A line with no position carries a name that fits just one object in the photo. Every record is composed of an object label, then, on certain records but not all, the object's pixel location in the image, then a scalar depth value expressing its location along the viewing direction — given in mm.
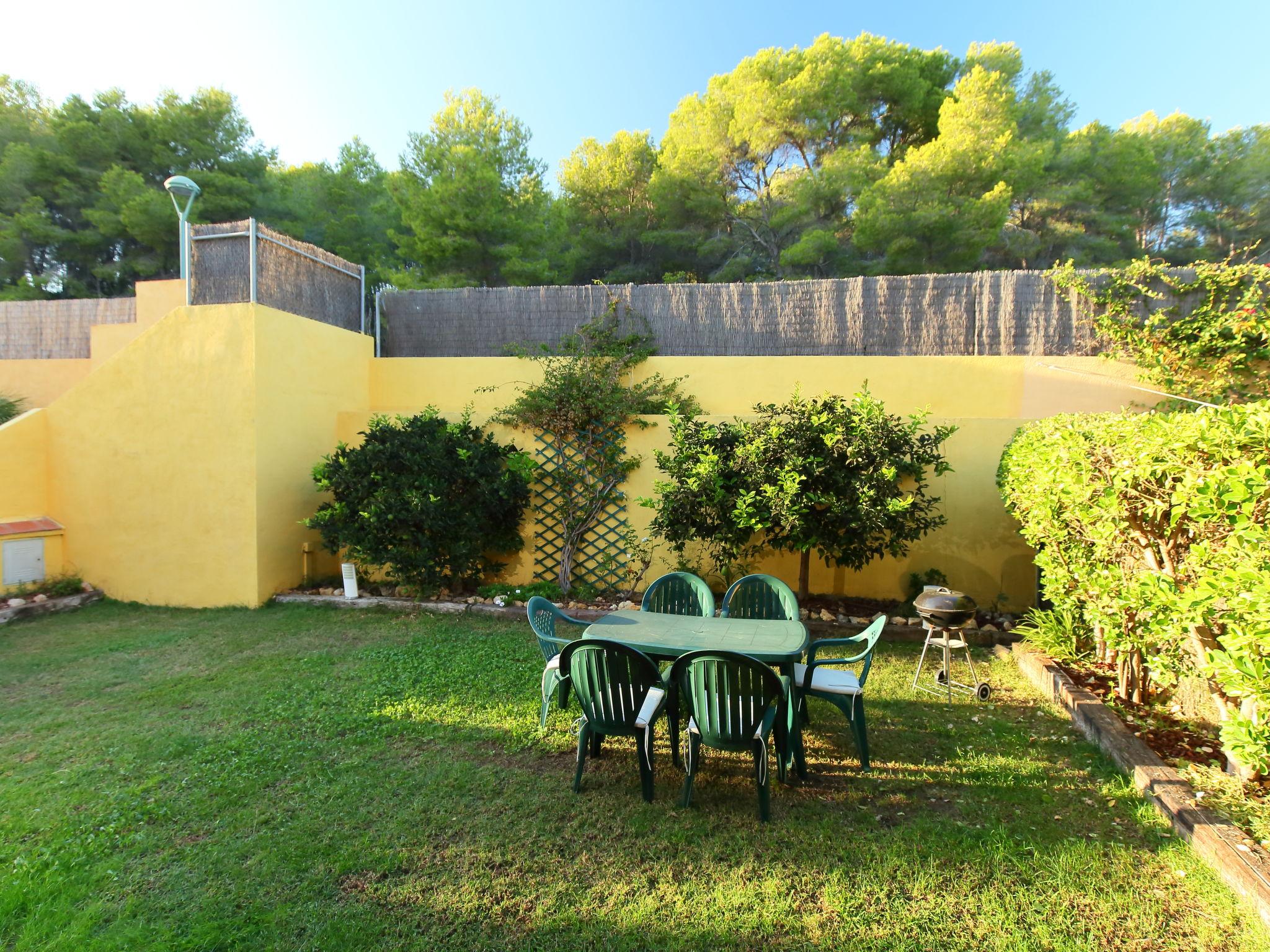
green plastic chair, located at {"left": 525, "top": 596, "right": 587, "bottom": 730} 3188
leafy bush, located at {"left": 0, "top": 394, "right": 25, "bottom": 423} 7473
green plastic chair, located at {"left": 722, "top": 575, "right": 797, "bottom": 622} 3891
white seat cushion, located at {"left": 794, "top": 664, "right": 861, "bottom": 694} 3016
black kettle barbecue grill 3826
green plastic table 2930
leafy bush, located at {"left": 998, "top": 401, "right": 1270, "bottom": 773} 2191
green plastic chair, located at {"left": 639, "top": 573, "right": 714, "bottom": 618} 3990
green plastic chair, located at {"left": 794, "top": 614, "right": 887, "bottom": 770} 2979
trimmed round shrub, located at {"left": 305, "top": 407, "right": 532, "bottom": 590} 5617
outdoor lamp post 6113
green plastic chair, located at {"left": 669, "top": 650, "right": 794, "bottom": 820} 2512
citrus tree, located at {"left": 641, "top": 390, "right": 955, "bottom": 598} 4789
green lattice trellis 6246
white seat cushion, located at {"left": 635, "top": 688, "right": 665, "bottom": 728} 2697
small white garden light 5980
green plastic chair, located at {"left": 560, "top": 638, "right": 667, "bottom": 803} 2676
